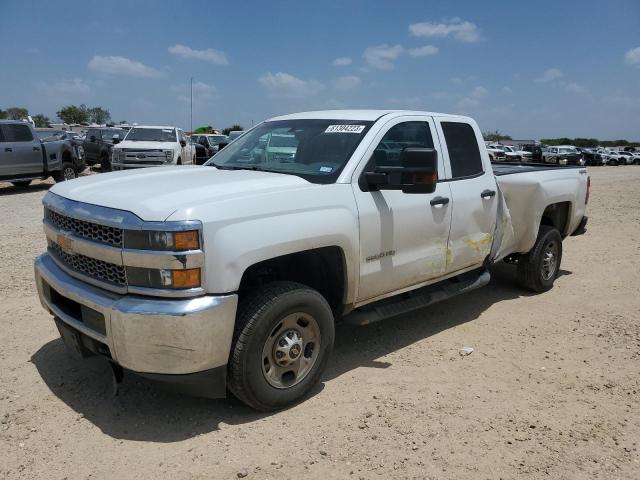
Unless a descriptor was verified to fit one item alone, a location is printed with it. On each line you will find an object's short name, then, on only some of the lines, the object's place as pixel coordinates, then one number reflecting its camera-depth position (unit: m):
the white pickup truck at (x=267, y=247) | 2.95
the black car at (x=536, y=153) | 43.66
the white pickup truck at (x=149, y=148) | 16.53
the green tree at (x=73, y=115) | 76.31
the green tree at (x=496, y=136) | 98.89
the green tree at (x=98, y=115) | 80.69
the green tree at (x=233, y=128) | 63.82
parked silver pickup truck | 14.02
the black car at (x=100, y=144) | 21.48
